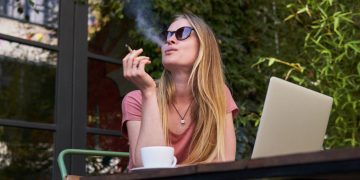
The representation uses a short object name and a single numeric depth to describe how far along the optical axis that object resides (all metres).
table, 1.47
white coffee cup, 2.05
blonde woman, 2.69
